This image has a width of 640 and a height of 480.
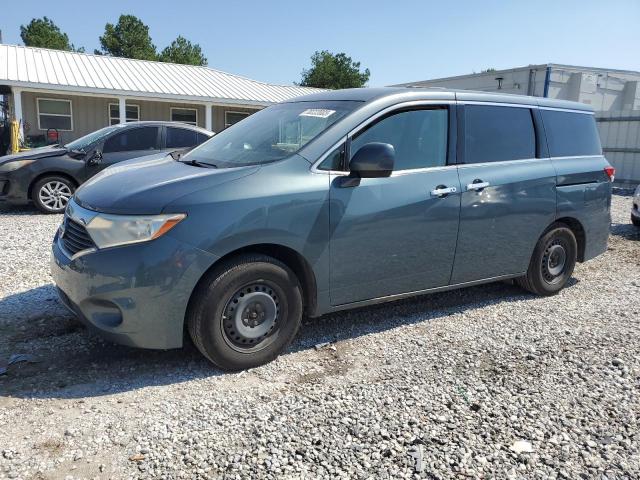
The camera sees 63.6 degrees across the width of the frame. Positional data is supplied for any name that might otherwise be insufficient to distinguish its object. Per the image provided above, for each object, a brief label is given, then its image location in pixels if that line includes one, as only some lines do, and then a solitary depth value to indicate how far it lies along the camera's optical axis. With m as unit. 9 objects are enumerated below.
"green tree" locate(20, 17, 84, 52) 51.09
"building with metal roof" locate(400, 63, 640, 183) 16.94
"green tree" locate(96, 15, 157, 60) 52.38
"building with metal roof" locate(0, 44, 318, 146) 17.19
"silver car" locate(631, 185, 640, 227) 9.00
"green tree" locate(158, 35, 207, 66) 56.66
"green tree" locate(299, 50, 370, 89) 55.31
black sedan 8.58
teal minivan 3.15
